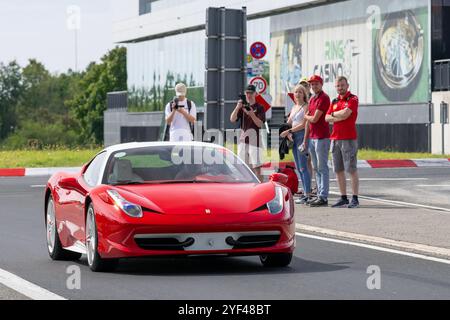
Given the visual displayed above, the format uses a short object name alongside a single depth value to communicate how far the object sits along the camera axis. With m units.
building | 49.19
